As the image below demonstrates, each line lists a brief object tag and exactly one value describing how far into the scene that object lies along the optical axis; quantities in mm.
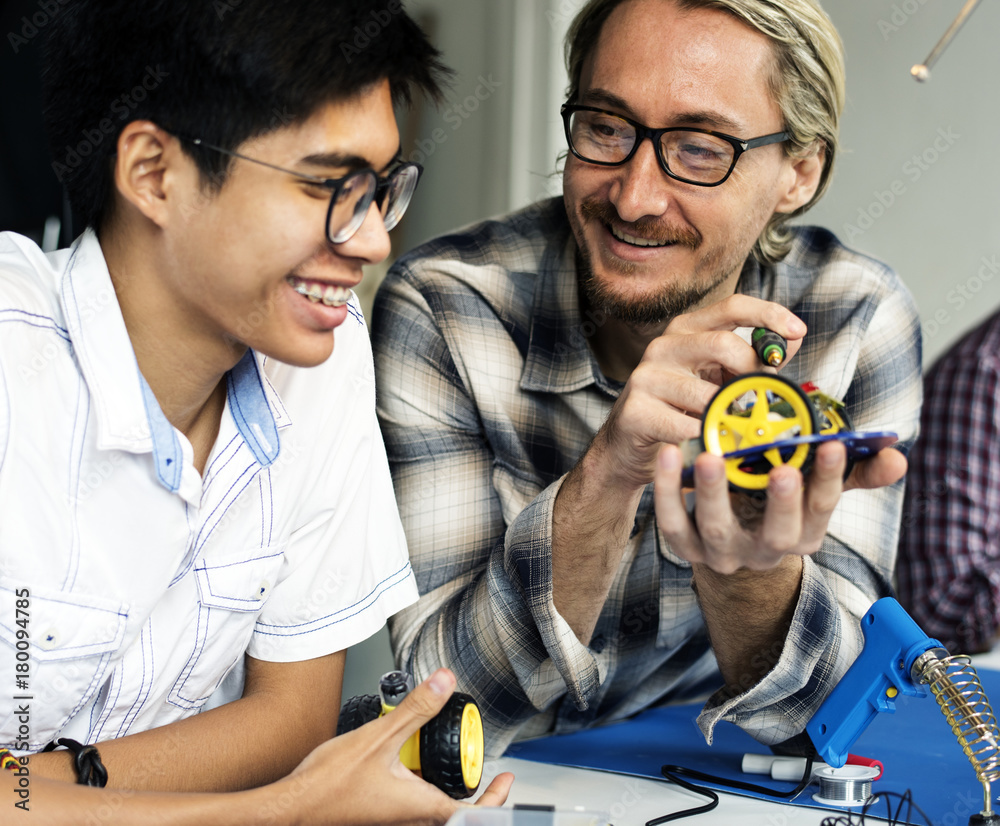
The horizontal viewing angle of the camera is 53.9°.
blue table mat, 1259
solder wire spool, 1232
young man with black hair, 1025
